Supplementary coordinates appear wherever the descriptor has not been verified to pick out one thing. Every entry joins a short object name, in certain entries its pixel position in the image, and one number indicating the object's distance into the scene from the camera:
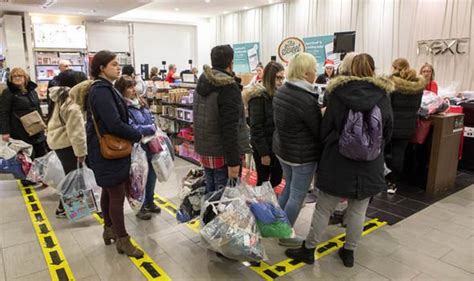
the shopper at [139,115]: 3.07
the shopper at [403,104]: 3.52
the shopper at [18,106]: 3.98
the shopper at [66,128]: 3.14
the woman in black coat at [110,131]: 2.30
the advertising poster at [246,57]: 11.07
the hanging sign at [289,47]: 9.39
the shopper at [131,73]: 4.74
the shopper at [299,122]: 2.35
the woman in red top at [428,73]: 4.62
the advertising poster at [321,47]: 8.62
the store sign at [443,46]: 6.23
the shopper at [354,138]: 2.18
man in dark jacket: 2.37
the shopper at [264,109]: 2.80
